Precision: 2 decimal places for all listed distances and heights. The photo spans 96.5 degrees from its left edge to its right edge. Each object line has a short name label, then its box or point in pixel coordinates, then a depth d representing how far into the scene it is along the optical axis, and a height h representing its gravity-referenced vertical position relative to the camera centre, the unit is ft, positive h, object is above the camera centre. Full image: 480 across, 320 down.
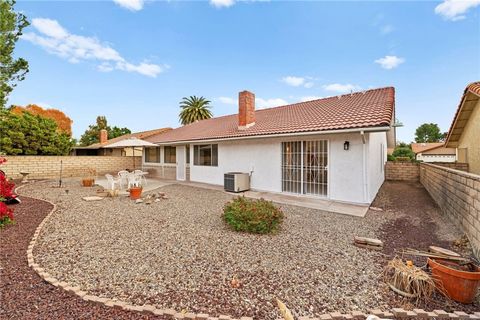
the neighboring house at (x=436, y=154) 122.21 +2.12
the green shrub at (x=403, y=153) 95.44 +2.19
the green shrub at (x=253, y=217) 17.58 -4.84
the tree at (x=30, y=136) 57.36 +7.06
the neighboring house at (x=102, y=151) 88.78 +4.08
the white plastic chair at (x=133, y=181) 36.35 -3.59
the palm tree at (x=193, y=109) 119.75 +28.32
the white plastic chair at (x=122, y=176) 38.23 -2.93
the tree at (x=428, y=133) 223.51 +26.08
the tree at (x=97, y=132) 138.72 +19.05
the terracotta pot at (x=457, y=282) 9.13 -5.52
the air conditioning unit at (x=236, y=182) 35.70 -3.84
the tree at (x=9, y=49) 38.19 +20.72
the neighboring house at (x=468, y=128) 31.89 +5.11
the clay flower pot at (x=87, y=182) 39.37 -4.06
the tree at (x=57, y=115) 117.83 +26.63
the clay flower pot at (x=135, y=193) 30.14 -4.68
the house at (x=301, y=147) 27.12 +1.89
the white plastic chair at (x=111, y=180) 33.71 -3.23
